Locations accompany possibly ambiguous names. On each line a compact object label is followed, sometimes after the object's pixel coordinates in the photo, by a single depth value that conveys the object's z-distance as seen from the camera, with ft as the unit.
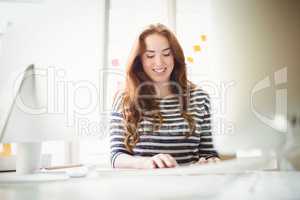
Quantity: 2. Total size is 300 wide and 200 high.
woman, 4.01
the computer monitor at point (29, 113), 3.87
